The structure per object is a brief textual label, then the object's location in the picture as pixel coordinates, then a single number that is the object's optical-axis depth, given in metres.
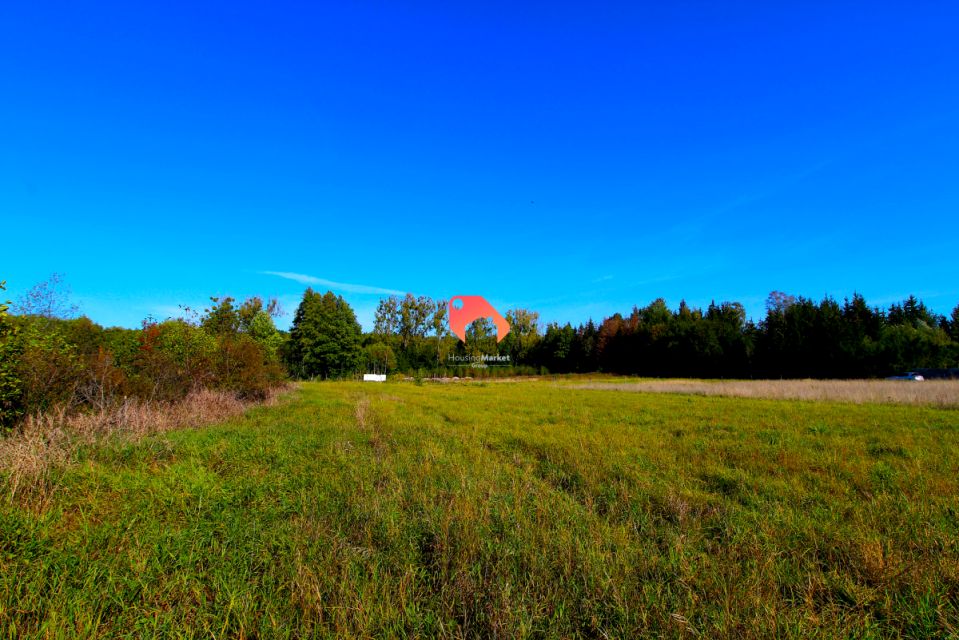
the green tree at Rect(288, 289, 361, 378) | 52.16
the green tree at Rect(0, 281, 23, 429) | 6.66
